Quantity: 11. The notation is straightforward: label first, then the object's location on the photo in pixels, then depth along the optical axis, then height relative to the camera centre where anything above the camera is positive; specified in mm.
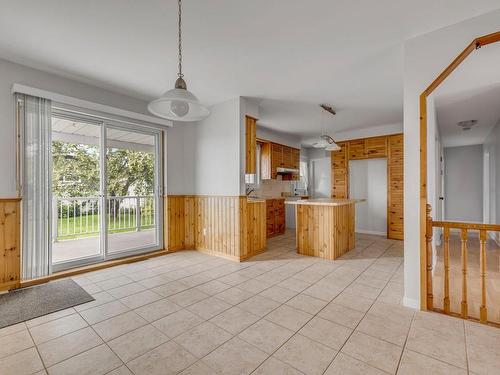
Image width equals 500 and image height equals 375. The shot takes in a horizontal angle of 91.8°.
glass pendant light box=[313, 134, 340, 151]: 4828 +877
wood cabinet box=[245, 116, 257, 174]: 4312 +785
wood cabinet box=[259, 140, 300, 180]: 6266 +784
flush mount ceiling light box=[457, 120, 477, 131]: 5004 +1302
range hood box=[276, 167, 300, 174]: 6592 +473
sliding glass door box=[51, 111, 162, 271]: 3605 +96
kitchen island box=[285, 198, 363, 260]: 4086 -738
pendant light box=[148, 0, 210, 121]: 1807 +661
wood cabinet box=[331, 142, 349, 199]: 6438 +375
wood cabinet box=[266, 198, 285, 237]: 5992 -752
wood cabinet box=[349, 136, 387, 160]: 5941 +976
